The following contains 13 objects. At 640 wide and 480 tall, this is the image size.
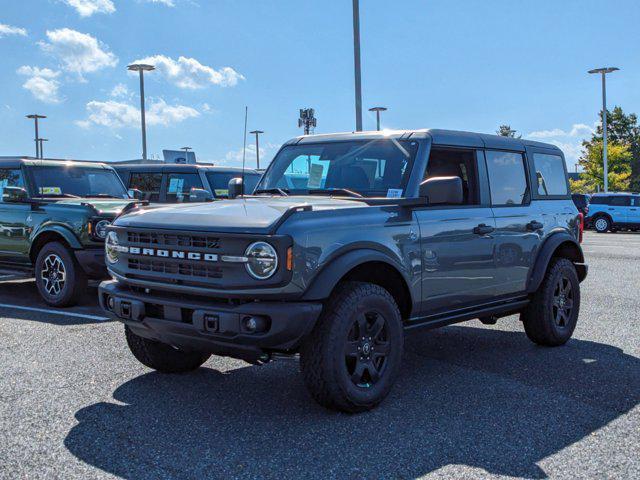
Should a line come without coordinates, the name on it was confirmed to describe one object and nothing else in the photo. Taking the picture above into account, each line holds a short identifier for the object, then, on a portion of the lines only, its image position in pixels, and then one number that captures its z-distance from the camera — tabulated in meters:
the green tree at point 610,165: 50.53
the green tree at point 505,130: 75.94
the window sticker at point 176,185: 12.97
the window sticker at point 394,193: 5.00
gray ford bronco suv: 4.04
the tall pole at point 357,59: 15.66
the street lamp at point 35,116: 45.75
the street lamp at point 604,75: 40.47
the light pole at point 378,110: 43.78
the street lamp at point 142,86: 29.39
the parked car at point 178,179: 12.72
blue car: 30.11
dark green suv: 8.33
